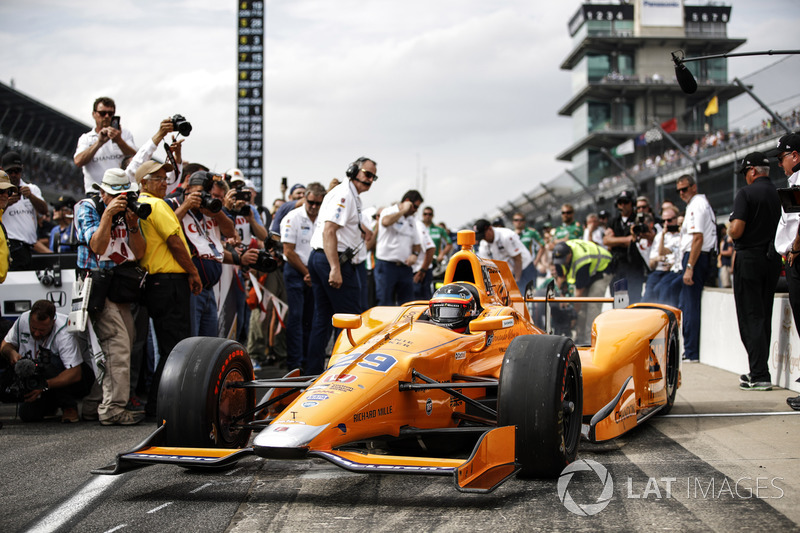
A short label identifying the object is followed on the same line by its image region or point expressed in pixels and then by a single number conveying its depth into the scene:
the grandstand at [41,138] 34.16
